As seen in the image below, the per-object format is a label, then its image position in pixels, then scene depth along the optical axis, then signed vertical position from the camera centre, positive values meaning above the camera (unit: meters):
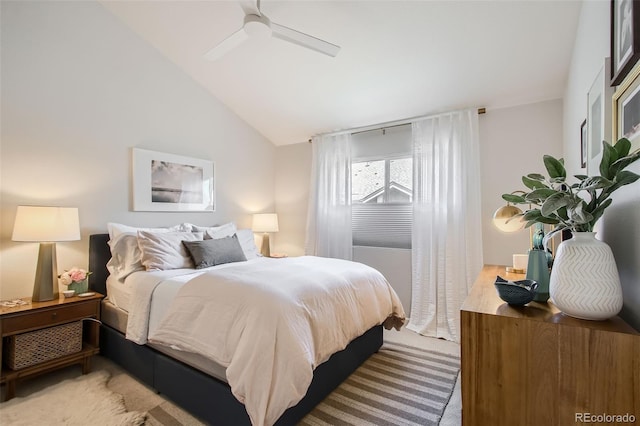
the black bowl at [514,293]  1.18 -0.32
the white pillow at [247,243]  3.44 -0.33
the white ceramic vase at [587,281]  0.99 -0.23
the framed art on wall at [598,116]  1.37 +0.48
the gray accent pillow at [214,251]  2.79 -0.35
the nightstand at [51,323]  2.00 -0.76
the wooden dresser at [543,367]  0.90 -0.51
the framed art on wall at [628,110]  1.03 +0.38
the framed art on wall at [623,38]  1.01 +0.63
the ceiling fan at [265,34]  2.00 +1.26
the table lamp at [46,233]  2.20 -0.12
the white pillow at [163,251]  2.56 -0.31
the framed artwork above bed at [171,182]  3.15 +0.38
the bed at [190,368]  1.66 -1.01
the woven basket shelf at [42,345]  2.04 -0.92
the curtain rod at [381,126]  3.48 +1.10
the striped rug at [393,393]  1.82 -1.23
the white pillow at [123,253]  2.59 -0.33
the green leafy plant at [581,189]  0.99 +0.07
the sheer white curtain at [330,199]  3.98 +0.20
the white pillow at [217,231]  3.29 -0.18
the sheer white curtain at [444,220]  3.12 -0.07
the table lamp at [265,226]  4.20 -0.16
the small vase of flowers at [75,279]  2.47 -0.52
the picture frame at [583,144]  1.88 +0.44
